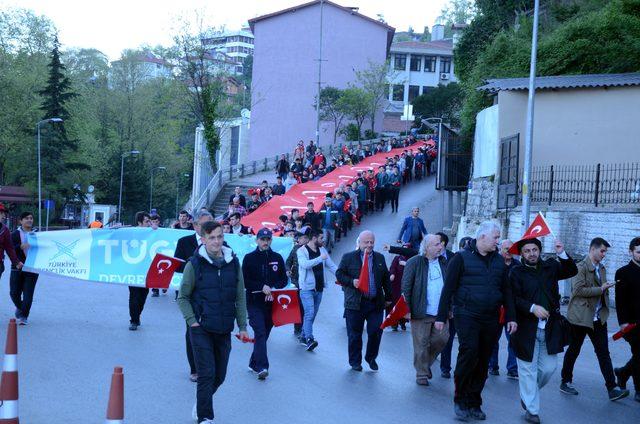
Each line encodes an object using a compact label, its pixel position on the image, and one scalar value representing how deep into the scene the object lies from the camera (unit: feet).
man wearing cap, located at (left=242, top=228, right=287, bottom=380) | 35.27
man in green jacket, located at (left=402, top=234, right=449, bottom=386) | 36.11
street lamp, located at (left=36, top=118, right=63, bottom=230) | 193.30
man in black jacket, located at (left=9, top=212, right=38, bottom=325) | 46.55
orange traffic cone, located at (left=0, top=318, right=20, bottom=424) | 22.40
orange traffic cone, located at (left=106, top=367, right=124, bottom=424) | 18.85
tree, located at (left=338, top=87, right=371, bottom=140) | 202.28
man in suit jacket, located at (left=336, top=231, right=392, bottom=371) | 38.24
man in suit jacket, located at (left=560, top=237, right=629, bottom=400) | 34.60
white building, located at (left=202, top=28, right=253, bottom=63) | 180.75
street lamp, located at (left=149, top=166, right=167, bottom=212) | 252.46
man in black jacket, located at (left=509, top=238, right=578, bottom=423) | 29.37
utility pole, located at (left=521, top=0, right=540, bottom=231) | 73.20
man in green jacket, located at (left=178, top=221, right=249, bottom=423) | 25.81
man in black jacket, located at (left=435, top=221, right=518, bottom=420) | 29.37
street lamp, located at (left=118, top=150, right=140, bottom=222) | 232.73
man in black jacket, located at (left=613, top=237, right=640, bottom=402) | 33.71
